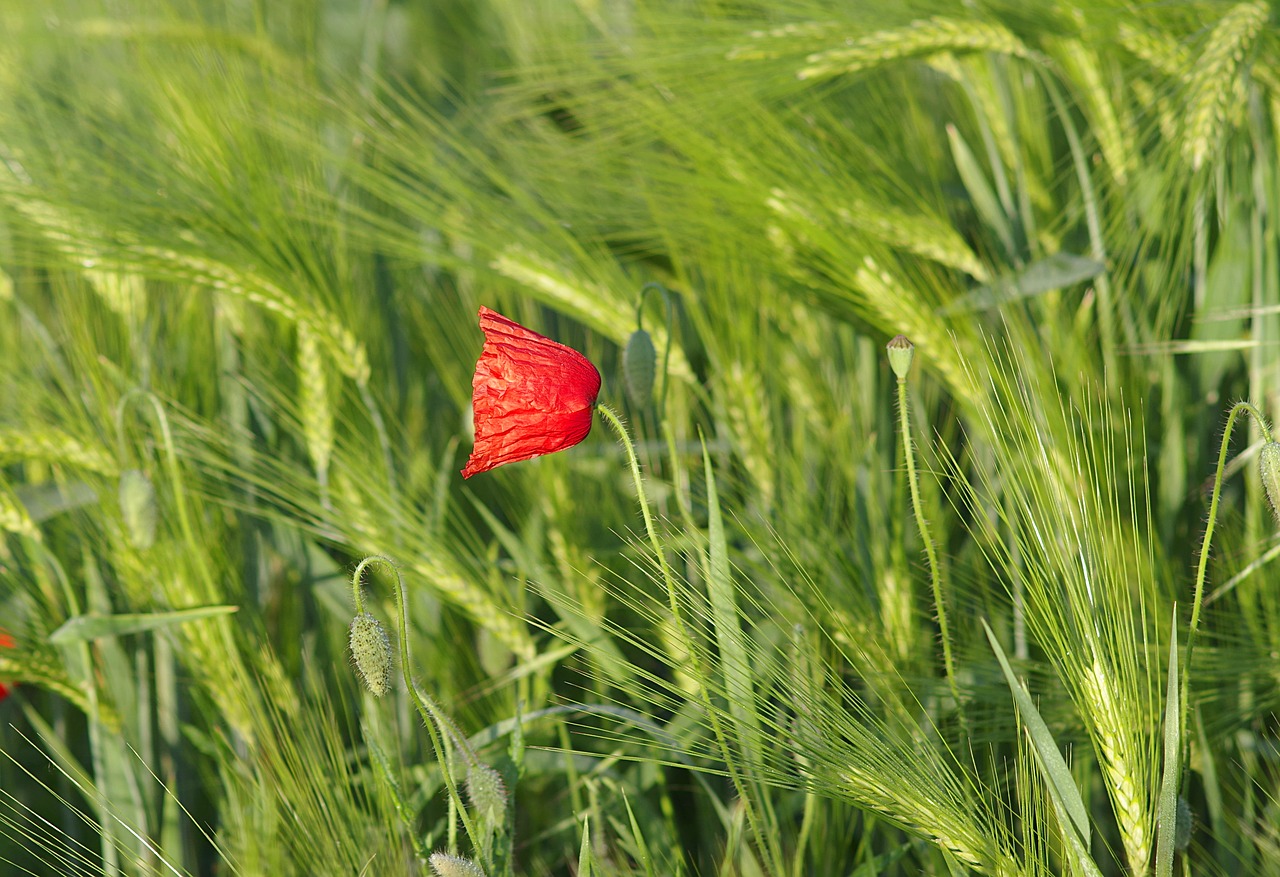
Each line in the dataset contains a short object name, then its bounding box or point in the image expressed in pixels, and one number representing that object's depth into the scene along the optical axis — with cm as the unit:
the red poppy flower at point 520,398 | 249
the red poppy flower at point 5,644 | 261
